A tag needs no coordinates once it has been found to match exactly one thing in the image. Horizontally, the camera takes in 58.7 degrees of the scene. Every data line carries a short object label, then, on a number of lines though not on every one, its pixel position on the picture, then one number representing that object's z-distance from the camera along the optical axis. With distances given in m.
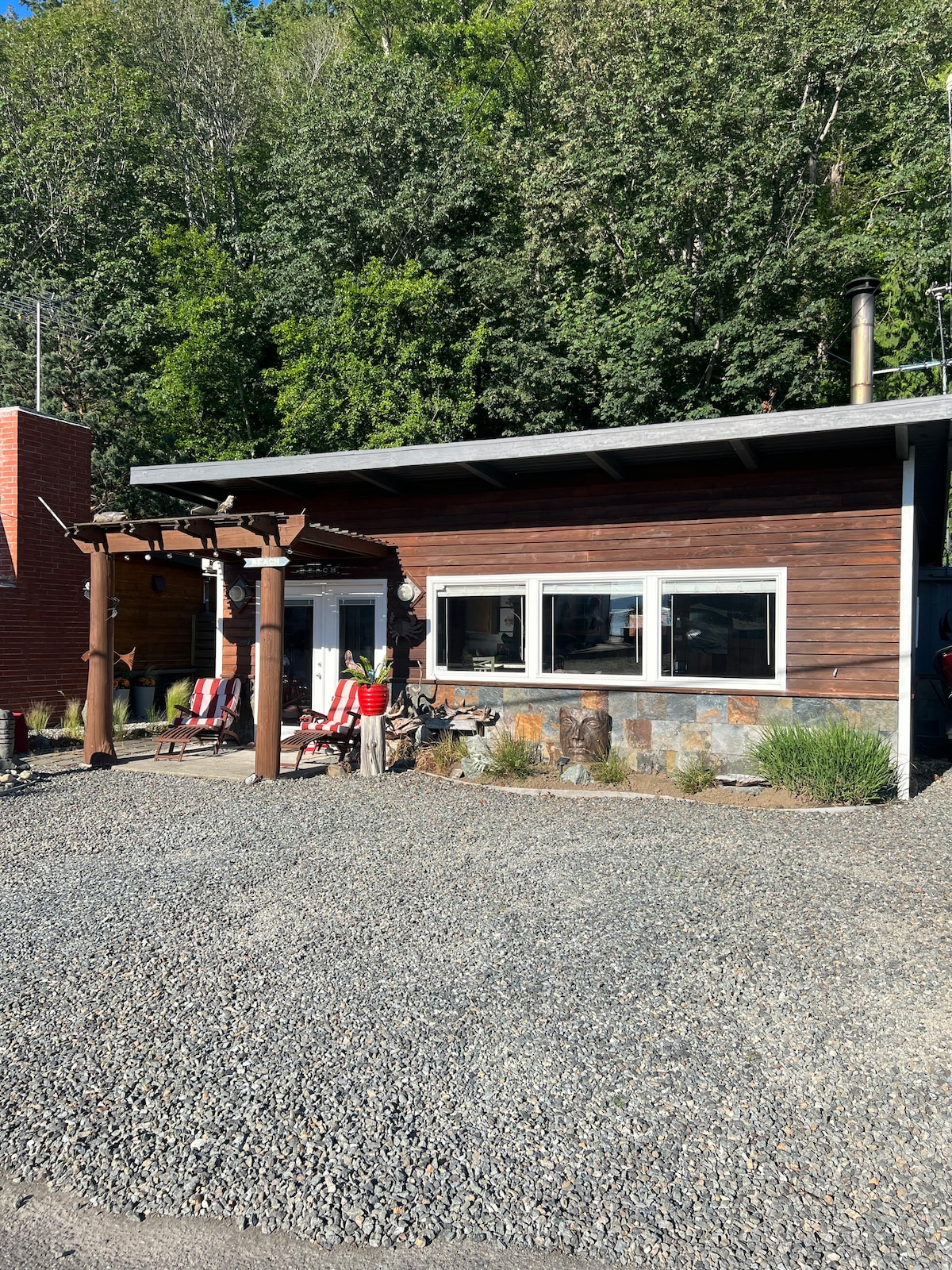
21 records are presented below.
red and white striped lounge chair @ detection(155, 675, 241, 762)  9.88
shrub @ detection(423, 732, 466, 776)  8.62
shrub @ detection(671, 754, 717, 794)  7.61
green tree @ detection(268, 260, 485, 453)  16.80
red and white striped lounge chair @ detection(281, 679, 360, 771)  8.72
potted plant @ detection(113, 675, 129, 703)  12.92
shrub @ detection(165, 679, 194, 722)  11.99
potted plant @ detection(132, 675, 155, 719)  13.30
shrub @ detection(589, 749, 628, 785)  8.00
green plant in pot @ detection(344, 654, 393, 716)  8.47
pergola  8.05
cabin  7.64
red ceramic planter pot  8.46
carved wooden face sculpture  8.47
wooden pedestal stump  8.41
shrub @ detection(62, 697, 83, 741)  10.71
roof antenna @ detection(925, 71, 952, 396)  13.16
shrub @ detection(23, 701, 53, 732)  10.67
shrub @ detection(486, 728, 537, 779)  8.26
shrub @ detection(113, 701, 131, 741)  10.93
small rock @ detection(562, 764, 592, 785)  8.12
